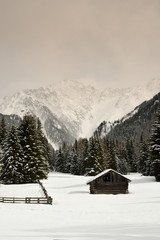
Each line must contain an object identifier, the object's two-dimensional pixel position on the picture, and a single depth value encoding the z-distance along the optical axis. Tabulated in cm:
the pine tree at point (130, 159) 11756
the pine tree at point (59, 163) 11076
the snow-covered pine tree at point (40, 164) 5238
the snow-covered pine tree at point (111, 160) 7975
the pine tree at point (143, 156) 8630
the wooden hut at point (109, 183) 4716
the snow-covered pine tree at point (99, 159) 6725
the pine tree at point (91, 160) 6714
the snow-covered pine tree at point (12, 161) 4894
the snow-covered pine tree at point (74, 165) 9625
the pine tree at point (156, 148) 5161
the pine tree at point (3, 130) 7881
